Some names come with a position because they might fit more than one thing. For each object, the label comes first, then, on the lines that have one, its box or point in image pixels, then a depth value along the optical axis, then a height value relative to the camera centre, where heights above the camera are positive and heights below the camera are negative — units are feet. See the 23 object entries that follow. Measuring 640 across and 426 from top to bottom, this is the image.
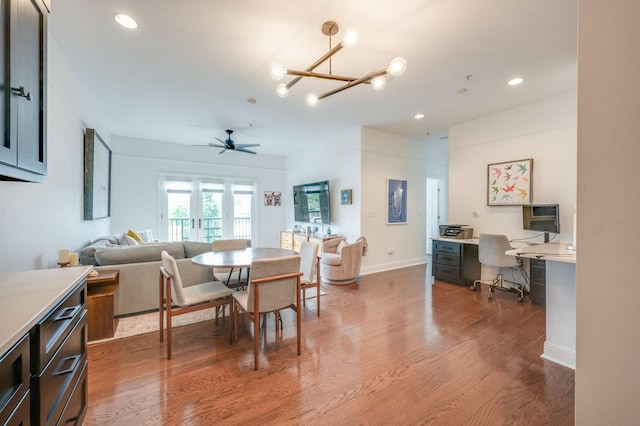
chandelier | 5.70 +3.65
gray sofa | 9.71 -2.15
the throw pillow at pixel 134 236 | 14.81 -1.35
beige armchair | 14.28 -2.85
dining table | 7.88 -1.56
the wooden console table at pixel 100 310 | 8.20 -3.15
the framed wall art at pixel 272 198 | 24.59 +1.46
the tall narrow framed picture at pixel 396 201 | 17.70 +0.86
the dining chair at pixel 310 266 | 10.01 -2.17
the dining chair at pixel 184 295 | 7.15 -2.52
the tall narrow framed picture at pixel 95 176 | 11.31 +1.77
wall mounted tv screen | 18.79 +0.82
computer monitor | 11.19 -0.22
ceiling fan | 16.05 +4.24
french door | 20.65 +0.40
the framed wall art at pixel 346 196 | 17.15 +1.16
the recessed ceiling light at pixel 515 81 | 10.32 +5.42
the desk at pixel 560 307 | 6.88 -2.62
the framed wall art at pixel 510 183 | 12.78 +1.60
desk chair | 11.84 -2.12
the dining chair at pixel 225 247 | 11.14 -1.55
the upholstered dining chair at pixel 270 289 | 6.82 -2.15
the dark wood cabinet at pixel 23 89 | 3.67 +2.01
